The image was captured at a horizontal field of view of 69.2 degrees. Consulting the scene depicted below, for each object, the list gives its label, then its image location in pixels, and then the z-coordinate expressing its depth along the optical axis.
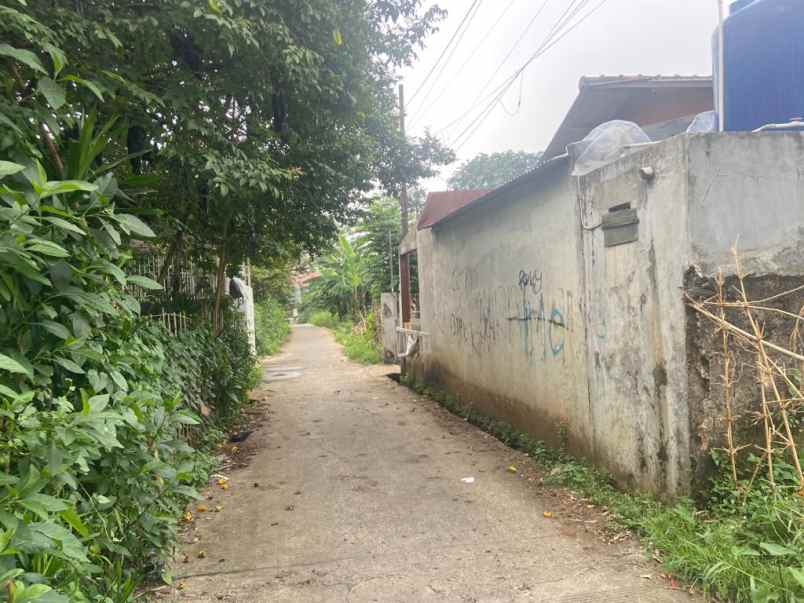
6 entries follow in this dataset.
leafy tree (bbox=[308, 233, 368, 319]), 24.12
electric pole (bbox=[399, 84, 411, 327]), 13.33
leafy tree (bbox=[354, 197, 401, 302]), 19.47
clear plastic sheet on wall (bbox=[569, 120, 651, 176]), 4.77
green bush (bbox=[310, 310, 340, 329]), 32.07
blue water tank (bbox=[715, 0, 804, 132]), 4.29
